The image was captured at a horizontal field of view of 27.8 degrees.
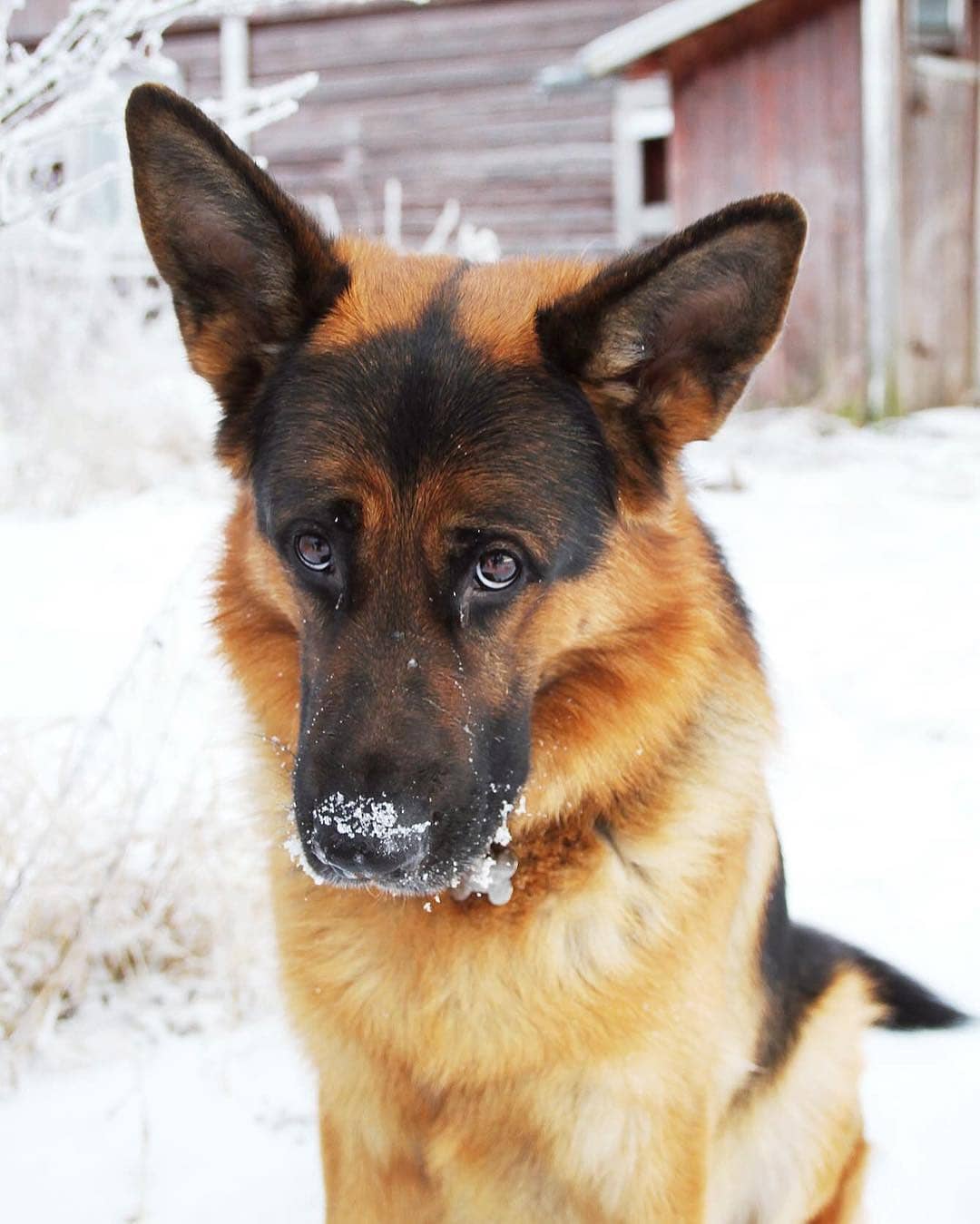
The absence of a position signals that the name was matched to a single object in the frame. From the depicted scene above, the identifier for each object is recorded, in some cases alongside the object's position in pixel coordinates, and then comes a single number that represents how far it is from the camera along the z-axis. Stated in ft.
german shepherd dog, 2.44
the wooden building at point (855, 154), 10.73
